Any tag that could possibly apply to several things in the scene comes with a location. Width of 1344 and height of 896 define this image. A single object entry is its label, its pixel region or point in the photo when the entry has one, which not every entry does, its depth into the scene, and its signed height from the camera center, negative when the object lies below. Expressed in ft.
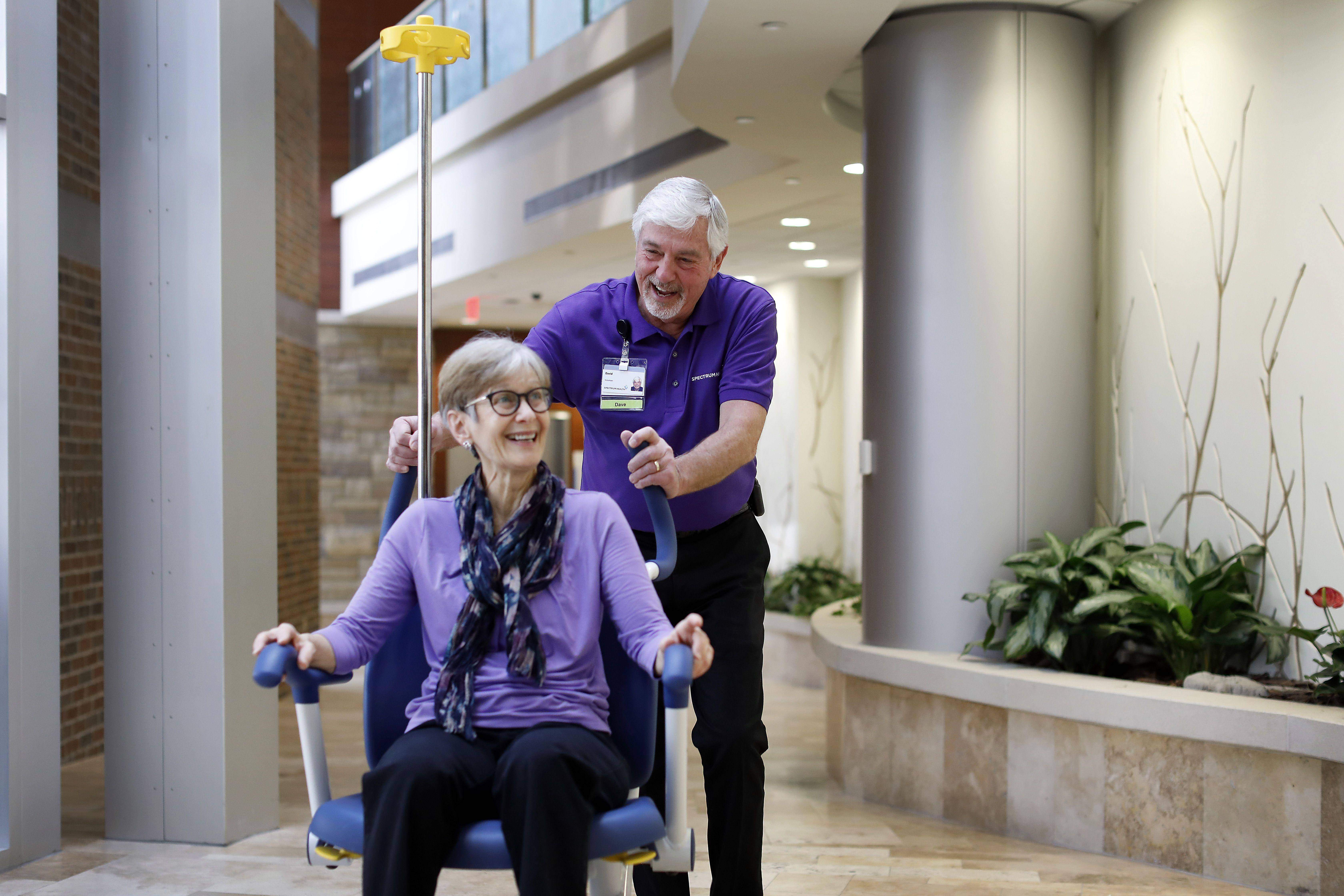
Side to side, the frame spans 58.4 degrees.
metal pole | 7.30 +1.08
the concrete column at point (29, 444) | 11.08 -0.01
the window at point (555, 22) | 25.79 +9.22
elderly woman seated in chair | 5.88 -0.89
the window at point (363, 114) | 37.40 +10.39
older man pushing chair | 7.46 +0.18
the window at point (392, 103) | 34.96 +10.11
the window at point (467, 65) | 29.89 +9.74
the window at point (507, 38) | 28.07 +9.63
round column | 14.16 +1.66
